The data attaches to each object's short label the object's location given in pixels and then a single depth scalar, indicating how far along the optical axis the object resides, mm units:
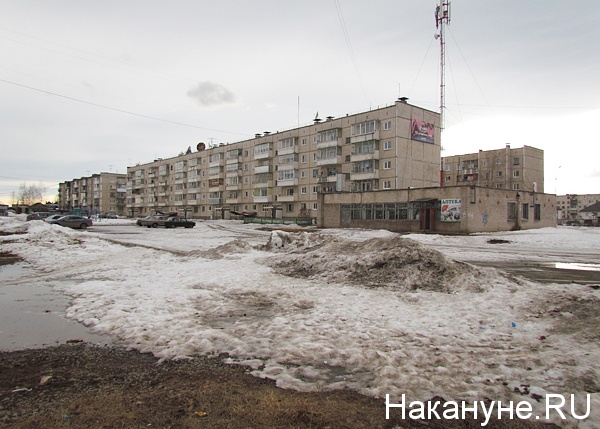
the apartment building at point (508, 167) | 84250
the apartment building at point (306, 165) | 56781
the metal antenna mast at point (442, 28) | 43750
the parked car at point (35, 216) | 54906
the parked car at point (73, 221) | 41000
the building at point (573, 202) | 162588
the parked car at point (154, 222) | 48678
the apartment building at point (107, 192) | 139750
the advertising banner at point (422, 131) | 57344
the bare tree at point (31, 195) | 163000
